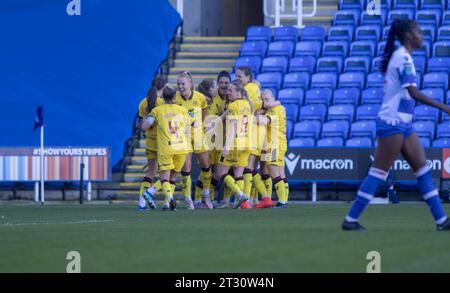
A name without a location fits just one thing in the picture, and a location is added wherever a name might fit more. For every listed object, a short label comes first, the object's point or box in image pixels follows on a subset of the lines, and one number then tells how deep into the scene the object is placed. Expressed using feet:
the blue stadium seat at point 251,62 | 97.25
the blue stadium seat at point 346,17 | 100.73
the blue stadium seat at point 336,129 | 89.81
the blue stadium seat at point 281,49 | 99.09
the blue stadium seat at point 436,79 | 91.25
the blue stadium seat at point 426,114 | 89.04
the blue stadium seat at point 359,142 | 87.92
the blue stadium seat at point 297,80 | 95.14
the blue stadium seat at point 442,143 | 85.92
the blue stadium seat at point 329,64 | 95.81
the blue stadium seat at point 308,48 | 98.22
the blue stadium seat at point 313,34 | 99.81
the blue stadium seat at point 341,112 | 90.79
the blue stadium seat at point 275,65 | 97.30
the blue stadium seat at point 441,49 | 94.63
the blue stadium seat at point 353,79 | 93.71
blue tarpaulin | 94.22
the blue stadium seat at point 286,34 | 100.42
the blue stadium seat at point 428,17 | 98.37
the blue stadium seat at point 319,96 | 93.09
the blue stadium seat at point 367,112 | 90.06
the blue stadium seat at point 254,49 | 99.45
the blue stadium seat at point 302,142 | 88.58
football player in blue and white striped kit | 42.29
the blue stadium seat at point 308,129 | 89.97
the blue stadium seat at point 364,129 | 88.84
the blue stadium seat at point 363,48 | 96.48
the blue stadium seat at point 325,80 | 94.32
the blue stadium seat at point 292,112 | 91.81
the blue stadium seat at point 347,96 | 92.22
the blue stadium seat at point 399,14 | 98.17
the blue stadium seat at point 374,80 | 93.20
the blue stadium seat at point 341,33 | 98.94
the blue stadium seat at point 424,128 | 86.99
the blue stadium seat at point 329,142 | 88.99
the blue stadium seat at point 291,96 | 92.99
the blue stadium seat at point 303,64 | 96.73
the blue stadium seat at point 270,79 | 95.20
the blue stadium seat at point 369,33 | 97.76
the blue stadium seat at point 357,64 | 94.84
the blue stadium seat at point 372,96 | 91.47
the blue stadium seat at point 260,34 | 101.30
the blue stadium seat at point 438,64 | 93.50
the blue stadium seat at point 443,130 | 87.04
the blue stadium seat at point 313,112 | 91.56
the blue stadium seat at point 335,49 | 97.55
